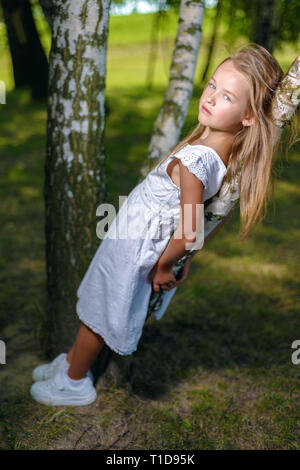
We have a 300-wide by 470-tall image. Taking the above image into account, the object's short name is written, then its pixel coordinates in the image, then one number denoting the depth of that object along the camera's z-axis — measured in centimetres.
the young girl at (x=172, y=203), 189
